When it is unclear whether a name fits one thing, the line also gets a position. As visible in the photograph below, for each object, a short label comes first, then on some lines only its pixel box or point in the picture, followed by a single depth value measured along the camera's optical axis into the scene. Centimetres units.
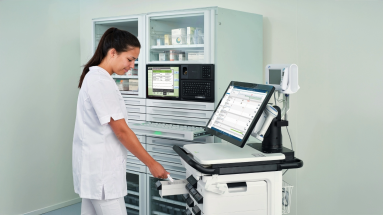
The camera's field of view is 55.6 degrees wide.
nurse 191
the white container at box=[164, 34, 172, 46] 320
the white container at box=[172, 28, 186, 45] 311
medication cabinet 288
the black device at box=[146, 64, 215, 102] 292
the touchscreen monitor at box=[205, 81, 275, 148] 186
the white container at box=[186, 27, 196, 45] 307
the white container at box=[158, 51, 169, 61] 326
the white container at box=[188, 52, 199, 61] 306
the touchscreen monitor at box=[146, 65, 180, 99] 311
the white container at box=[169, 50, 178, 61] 320
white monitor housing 206
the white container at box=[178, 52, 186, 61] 319
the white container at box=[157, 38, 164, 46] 323
